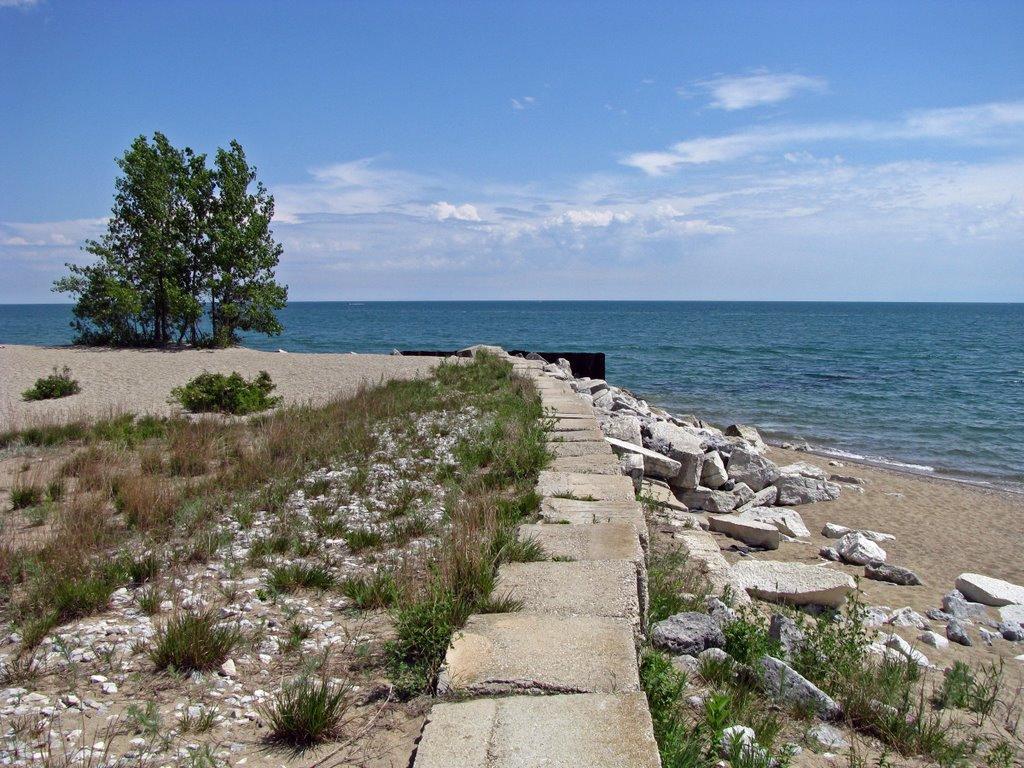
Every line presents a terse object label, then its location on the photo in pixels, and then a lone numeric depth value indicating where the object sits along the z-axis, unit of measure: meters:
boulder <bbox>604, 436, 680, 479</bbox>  8.98
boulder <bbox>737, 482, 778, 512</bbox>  9.84
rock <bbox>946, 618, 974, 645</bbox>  5.47
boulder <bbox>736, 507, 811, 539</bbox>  8.42
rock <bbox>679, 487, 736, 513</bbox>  9.05
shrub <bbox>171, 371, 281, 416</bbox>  11.99
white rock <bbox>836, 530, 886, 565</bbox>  7.41
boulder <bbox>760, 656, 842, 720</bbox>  3.41
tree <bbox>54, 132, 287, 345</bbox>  20.98
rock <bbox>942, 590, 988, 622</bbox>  6.05
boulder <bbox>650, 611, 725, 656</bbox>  3.81
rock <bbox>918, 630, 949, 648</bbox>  5.32
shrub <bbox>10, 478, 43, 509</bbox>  6.08
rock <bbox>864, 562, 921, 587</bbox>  7.00
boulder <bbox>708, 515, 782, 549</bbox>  7.73
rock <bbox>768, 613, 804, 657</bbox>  4.02
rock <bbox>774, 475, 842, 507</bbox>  10.27
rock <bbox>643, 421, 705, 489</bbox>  9.16
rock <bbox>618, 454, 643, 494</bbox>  8.20
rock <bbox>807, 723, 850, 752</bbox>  3.16
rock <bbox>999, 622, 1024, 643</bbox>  5.65
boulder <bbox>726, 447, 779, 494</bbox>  10.39
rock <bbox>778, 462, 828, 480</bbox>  11.45
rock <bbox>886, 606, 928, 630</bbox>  5.66
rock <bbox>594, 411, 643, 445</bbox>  9.84
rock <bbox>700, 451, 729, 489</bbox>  9.88
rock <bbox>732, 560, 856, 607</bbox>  5.62
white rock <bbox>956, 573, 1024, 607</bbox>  6.41
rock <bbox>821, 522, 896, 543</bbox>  8.57
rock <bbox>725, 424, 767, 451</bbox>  14.31
